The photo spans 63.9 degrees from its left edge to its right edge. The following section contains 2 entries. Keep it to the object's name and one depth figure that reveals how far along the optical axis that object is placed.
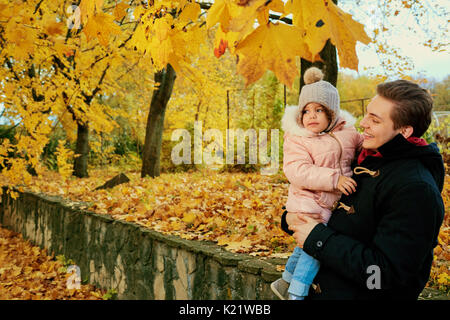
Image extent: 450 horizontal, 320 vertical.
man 1.27
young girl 1.68
